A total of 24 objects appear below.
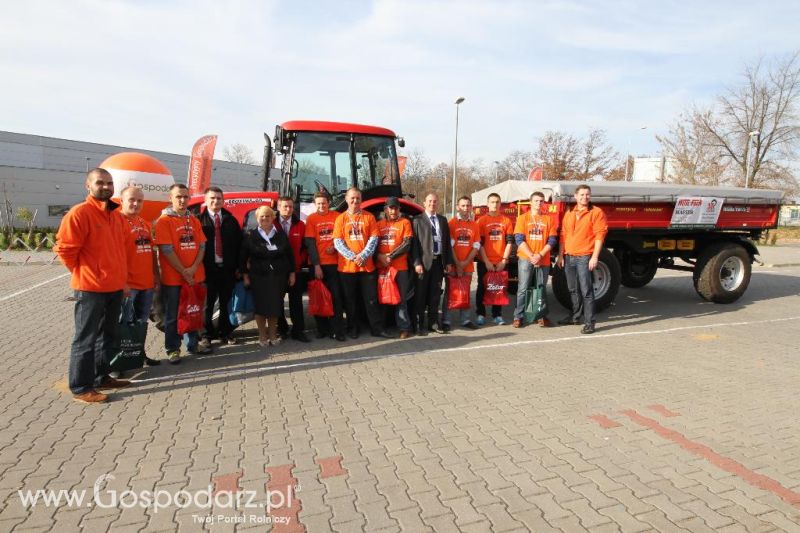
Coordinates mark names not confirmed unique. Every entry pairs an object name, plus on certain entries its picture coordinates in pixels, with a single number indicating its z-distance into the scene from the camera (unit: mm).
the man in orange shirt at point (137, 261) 4660
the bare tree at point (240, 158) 62984
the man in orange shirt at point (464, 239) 6453
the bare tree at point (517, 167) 26938
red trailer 7191
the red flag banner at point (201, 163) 14419
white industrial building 31625
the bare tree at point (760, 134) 34281
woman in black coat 5441
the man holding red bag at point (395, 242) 5879
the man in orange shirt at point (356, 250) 5707
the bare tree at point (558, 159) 23906
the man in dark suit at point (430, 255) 6031
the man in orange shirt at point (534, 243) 6496
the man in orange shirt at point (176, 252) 4953
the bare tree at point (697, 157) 30203
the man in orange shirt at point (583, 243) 6266
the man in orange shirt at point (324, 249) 5777
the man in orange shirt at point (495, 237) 6629
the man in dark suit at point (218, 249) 5531
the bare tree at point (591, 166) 23859
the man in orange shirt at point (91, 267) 3824
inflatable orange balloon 8578
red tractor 6652
